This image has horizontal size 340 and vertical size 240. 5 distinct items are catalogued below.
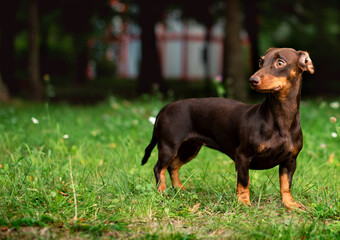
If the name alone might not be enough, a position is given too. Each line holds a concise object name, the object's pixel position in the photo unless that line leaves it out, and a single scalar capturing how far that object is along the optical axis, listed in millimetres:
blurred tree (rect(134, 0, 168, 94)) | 17812
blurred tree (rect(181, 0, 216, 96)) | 17938
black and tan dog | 3840
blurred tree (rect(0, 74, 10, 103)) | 13726
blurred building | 34906
